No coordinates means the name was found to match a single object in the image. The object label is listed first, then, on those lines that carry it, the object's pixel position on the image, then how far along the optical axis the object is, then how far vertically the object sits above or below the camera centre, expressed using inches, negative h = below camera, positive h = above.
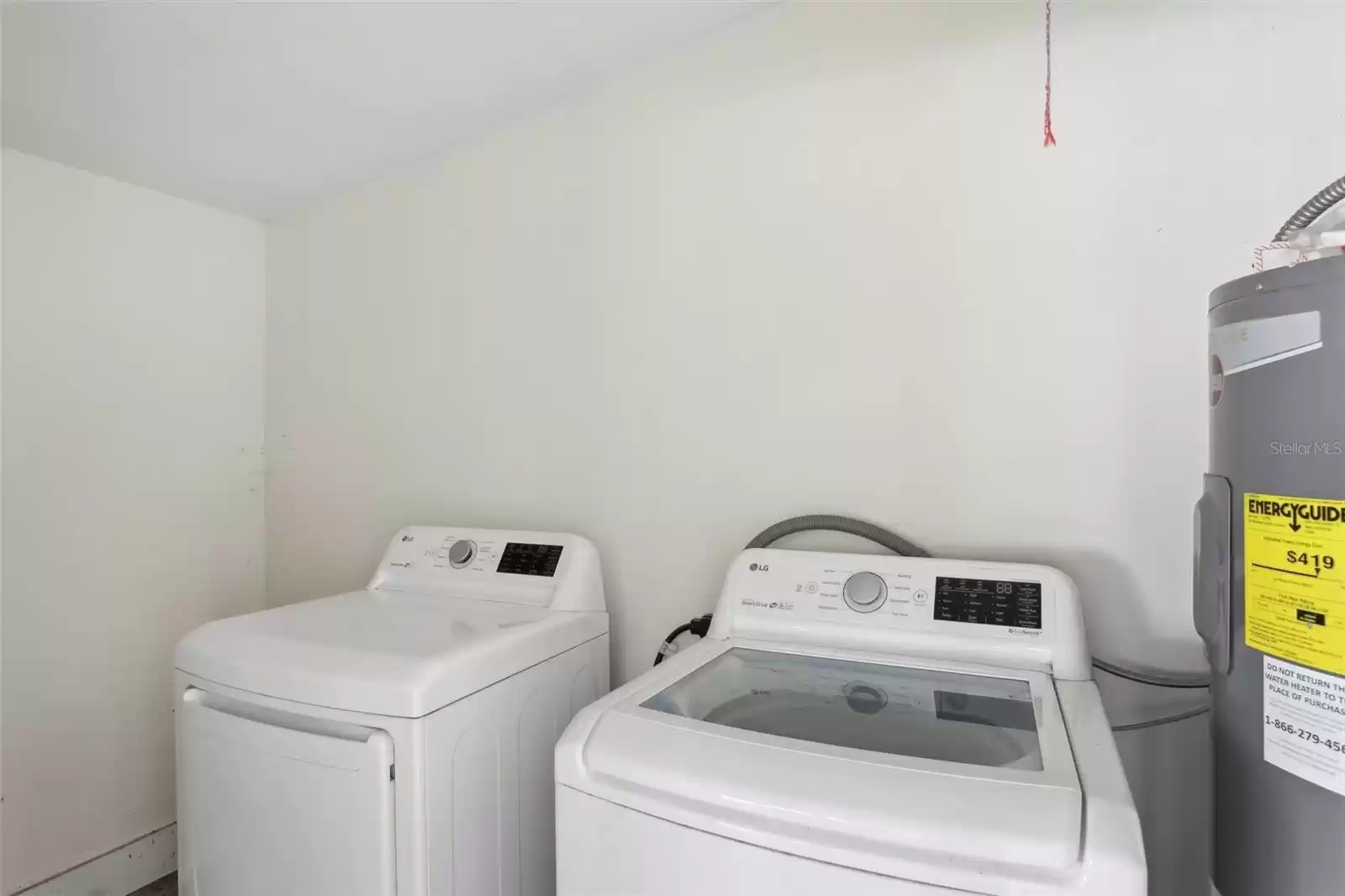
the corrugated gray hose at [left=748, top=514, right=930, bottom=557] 49.1 -6.2
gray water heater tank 24.6 -5.3
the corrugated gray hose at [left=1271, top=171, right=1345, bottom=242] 30.7 +10.9
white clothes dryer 38.8 -18.5
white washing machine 24.5 -13.6
